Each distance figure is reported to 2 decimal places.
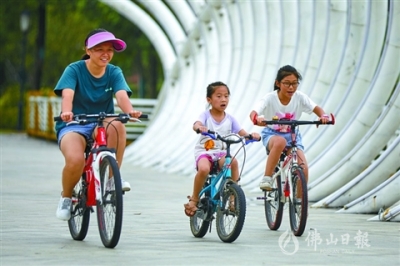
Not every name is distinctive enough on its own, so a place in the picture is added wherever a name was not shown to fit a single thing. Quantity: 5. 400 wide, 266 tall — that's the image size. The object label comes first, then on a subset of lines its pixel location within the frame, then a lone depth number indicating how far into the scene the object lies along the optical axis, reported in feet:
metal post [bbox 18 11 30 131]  233.27
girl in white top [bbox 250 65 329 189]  58.36
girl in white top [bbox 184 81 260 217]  54.70
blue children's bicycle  51.75
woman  51.17
